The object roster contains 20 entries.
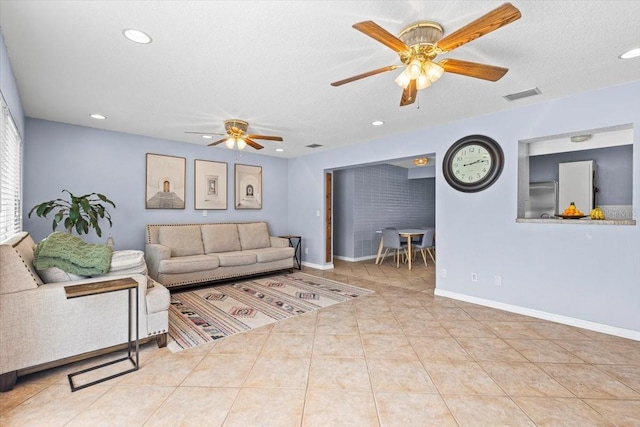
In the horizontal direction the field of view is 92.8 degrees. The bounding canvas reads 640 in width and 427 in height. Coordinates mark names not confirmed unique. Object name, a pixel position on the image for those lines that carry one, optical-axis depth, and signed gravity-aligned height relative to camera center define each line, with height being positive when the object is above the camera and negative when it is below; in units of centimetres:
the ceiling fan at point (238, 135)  388 +101
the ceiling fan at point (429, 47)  158 +98
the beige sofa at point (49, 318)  193 -76
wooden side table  191 -51
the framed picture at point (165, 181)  486 +48
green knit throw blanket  224 -35
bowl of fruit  316 -1
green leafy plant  362 -2
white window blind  243 +33
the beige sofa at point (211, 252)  424 -67
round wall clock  360 +62
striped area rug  289 -113
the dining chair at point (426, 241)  618 -58
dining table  597 -43
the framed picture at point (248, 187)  591 +49
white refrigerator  500 +49
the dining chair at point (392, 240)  607 -57
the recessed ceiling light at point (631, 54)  220 +118
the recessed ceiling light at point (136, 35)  199 +117
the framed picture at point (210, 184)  536 +48
